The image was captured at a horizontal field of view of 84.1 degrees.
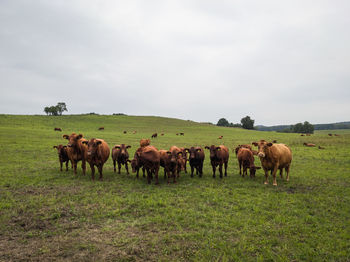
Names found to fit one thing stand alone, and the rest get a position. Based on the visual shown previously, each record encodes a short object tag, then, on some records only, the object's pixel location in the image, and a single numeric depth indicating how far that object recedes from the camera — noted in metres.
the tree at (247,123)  102.62
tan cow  9.62
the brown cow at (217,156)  10.57
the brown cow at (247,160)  11.03
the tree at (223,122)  123.56
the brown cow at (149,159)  9.47
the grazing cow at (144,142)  14.59
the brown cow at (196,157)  10.78
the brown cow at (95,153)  9.93
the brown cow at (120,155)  11.18
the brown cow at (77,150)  10.81
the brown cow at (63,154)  11.96
